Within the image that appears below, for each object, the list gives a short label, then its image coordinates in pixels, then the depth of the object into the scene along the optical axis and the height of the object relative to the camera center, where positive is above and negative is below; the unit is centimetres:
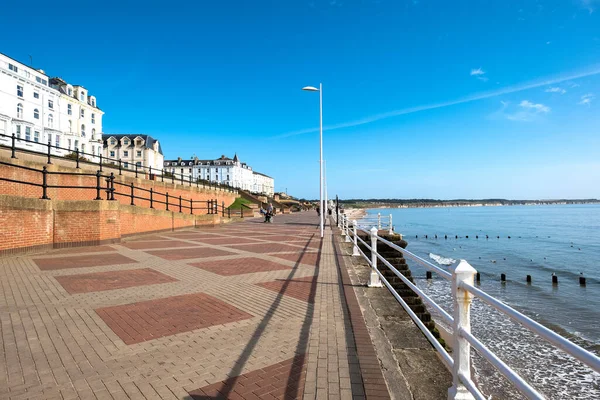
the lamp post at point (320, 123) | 1790 +484
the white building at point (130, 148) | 6825 +1296
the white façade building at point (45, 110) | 3988 +1431
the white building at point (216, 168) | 11169 +1411
